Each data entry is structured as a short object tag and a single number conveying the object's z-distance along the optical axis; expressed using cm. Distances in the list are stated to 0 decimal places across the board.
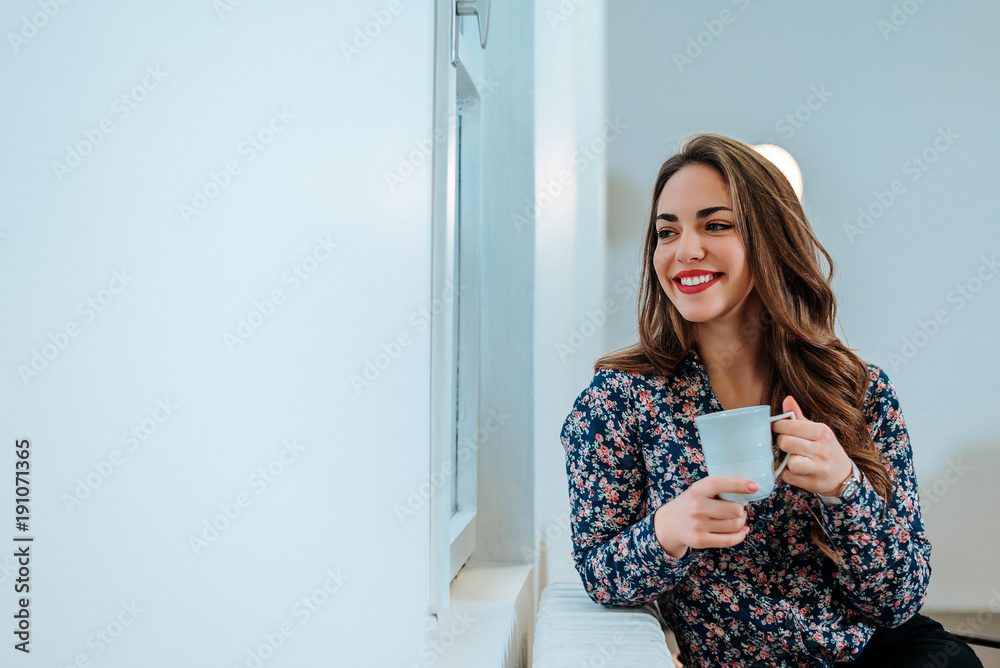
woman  98
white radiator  85
